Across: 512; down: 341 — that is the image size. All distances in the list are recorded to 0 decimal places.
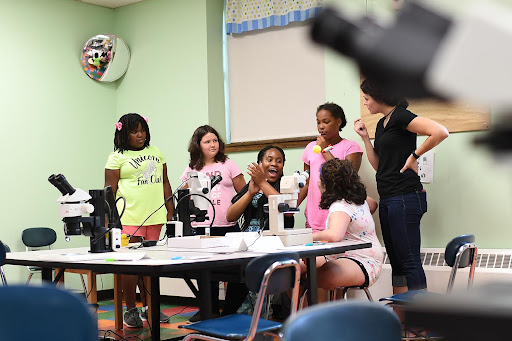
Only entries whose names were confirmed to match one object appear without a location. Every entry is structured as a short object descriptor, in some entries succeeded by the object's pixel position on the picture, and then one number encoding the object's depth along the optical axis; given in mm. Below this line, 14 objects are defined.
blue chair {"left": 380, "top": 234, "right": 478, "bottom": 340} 3203
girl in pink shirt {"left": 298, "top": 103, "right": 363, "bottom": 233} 4402
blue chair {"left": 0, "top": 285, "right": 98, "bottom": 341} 1397
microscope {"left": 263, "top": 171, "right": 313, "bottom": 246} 3278
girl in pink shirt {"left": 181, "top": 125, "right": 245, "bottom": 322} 4602
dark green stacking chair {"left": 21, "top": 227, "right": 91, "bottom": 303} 5504
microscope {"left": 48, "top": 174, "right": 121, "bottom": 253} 3172
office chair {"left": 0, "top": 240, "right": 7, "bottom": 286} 3215
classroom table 2582
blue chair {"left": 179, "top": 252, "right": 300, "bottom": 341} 2531
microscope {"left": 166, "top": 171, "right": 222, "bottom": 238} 3516
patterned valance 5254
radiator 3988
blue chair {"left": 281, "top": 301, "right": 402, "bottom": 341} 1351
